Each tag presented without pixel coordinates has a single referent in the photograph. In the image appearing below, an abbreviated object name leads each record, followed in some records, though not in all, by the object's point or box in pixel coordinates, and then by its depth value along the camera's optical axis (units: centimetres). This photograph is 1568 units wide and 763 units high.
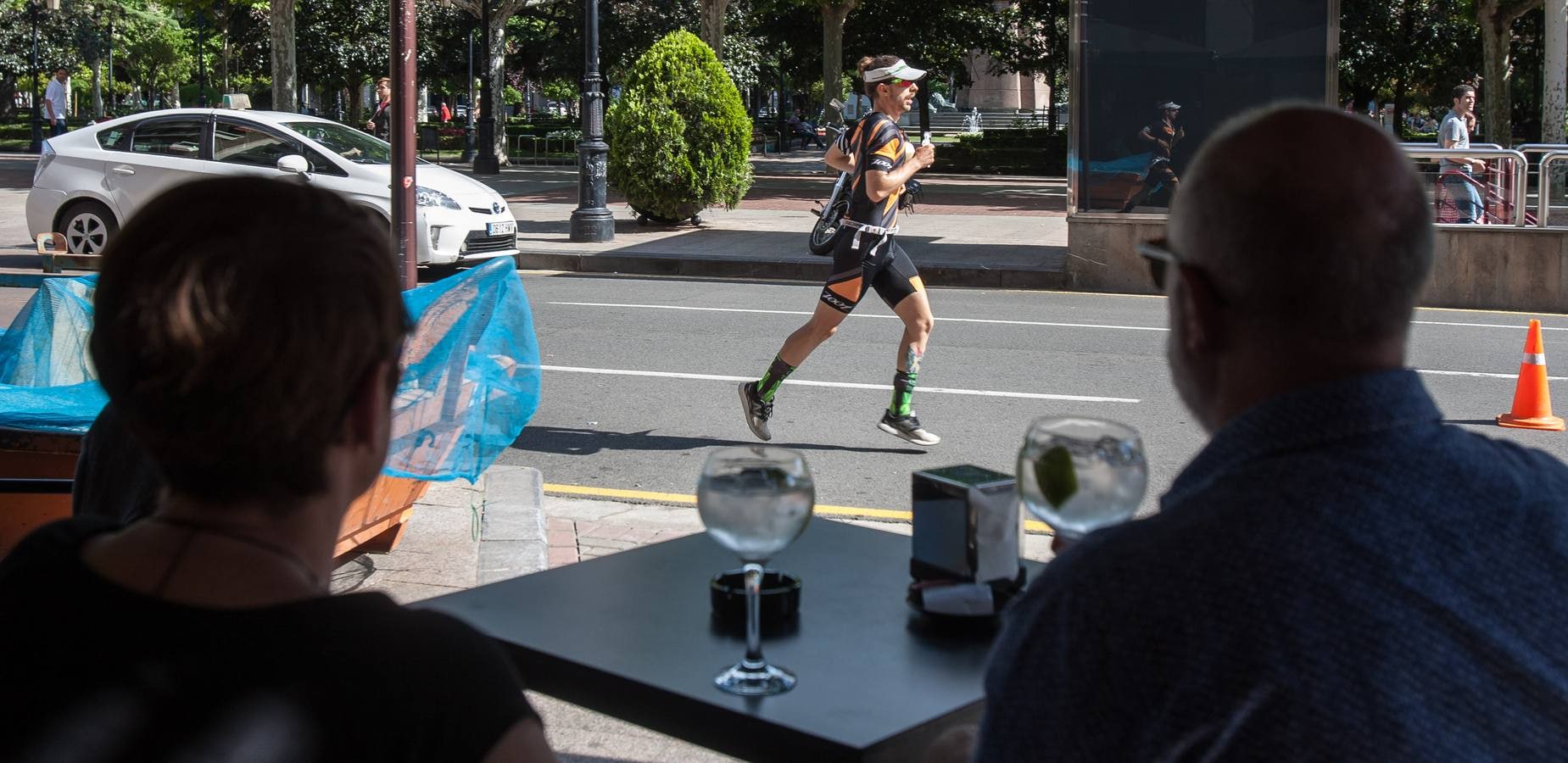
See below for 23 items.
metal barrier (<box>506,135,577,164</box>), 3613
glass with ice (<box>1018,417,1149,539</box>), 228
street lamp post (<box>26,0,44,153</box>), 3612
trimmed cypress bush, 1783
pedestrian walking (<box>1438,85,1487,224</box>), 1299
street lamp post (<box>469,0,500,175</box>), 3102
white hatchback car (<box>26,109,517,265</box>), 1423
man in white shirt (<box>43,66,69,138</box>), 3066
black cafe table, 208
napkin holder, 246
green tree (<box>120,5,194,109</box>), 5791
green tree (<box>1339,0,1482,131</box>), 3678
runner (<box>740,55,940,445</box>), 693
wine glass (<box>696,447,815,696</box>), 218
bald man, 138
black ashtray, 245
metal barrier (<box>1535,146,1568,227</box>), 1286
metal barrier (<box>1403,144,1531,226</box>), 1285
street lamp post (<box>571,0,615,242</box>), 1664
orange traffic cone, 779
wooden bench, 717
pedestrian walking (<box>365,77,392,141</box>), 2259
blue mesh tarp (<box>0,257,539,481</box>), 445
